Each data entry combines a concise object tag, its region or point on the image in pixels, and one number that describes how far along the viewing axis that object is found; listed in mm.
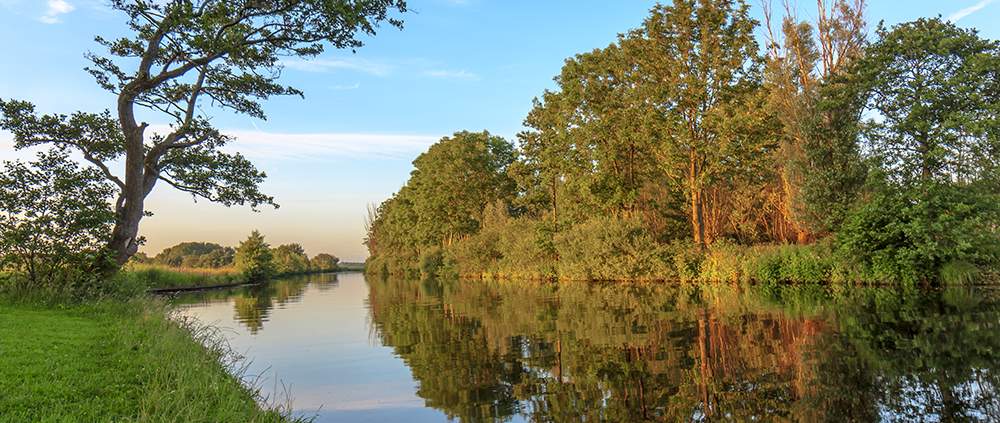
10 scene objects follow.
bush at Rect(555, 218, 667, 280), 28672
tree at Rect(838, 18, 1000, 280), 17953
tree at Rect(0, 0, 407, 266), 13789
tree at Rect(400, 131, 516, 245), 51375
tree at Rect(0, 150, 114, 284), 12664
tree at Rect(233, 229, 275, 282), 53750
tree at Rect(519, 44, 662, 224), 30625
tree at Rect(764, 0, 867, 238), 21953
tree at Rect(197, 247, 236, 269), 77150
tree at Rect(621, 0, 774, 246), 26203
